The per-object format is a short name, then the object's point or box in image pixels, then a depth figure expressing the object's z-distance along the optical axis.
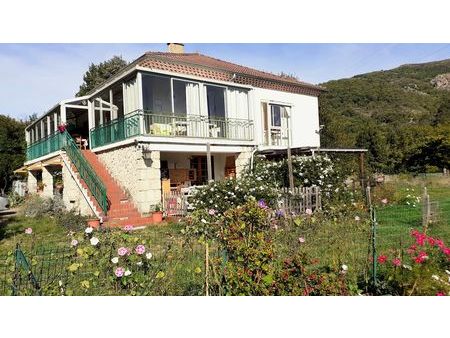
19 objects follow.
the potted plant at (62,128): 17.70
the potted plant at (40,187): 22.60
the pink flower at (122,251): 4.60
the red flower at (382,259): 5.07
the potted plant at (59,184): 20.66
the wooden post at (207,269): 4.76
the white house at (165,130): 14.02
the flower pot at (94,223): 11.73
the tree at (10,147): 30.94
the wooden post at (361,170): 16.67
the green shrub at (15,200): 22.48
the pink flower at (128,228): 5.10
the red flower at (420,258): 4.71
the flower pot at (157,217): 13.01
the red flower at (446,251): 5.19
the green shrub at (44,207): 16.05
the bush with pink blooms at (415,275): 4.59
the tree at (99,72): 39.03
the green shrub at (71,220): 12.58
